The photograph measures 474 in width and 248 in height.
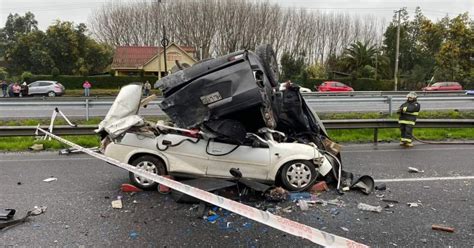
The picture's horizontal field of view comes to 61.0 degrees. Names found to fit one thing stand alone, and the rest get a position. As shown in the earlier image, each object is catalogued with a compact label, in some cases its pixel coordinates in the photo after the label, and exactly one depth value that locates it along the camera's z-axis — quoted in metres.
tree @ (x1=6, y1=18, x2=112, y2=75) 42.22
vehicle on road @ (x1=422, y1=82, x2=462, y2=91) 35.54
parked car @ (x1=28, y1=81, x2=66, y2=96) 31.75
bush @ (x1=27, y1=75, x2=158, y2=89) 38.56
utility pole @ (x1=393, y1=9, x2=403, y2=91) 41.13
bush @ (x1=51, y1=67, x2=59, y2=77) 38.37
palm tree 48.88
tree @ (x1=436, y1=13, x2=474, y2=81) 39.50
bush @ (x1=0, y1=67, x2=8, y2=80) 44.66
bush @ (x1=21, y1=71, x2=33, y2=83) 37.91
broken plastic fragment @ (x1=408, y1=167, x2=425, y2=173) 6.61
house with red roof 46.75
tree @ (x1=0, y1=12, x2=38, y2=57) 75.81
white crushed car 4.94
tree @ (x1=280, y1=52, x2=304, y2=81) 45.98
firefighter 9.22
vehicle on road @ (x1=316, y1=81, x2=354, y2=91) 34.62
